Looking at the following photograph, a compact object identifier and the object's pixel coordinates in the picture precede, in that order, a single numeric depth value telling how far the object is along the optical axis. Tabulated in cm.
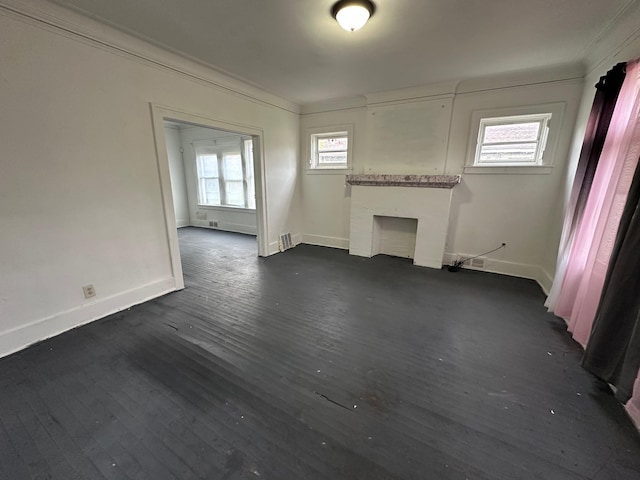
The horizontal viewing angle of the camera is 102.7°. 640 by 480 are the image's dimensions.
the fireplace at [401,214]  379
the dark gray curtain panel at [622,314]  149
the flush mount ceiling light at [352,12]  186
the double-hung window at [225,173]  604
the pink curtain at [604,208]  181
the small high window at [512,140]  328
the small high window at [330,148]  453
